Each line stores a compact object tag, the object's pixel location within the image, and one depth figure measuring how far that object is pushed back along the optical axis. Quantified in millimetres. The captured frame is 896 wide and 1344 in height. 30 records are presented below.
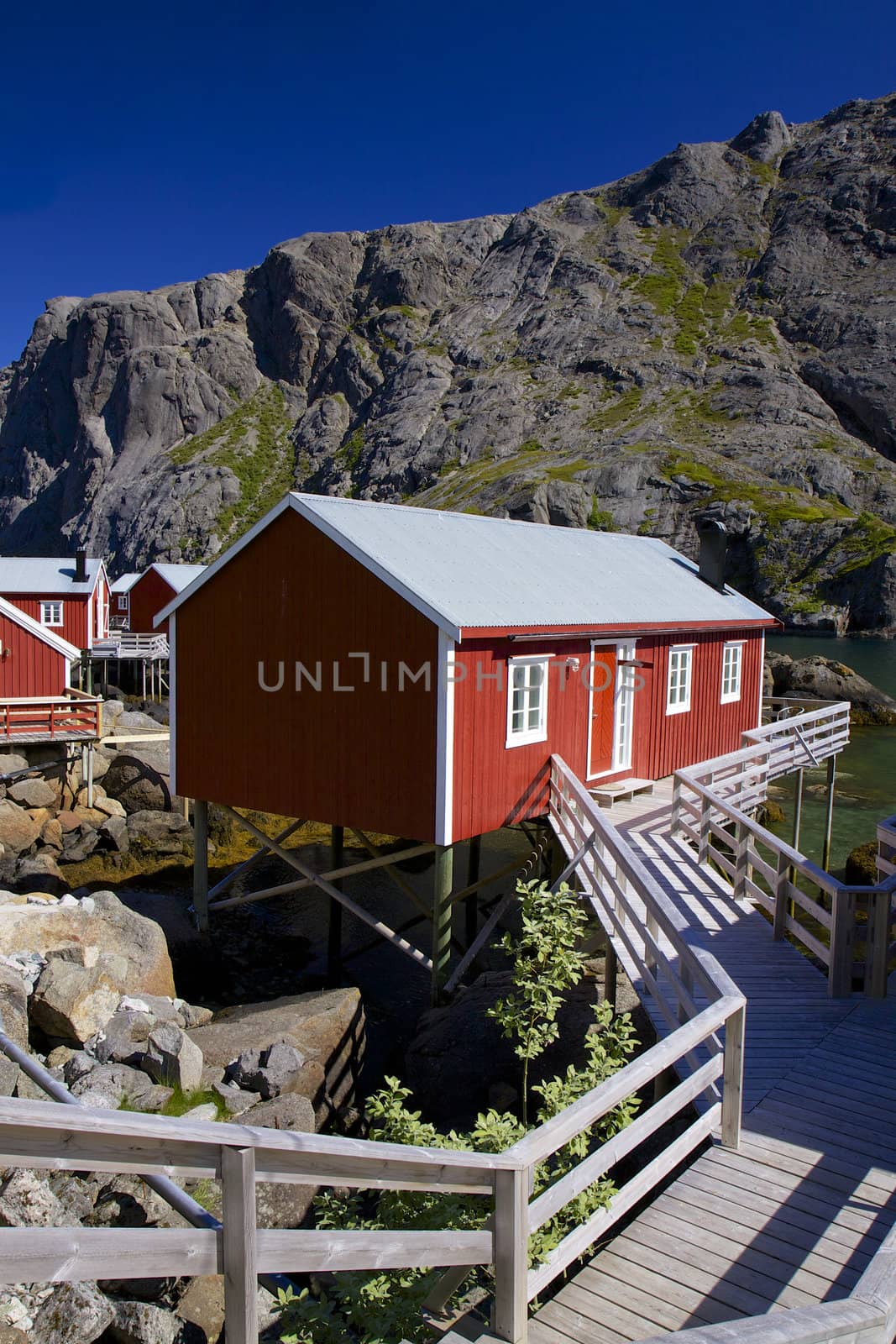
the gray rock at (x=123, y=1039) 9930
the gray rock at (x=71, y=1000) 10312
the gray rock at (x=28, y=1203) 6277
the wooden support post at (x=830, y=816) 22609
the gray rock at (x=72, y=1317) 5746
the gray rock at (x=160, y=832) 21062
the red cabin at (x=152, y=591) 48844
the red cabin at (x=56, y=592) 41531
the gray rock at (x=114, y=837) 20516
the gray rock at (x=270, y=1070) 9914
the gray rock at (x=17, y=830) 19031
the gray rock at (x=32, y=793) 20812
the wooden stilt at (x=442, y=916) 13156
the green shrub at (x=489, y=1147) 4477
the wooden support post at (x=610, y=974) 9562
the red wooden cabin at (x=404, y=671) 12648
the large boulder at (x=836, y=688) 42688
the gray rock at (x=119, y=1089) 8797
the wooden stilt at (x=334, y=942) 16141
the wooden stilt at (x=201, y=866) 16578
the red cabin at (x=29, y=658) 24297
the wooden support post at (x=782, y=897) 9148
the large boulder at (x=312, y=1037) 10508
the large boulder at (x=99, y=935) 11977
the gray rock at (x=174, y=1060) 9484
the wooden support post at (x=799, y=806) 21323
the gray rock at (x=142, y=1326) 5957
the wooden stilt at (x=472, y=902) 18328
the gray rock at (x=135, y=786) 22719
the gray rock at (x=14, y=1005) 9320
